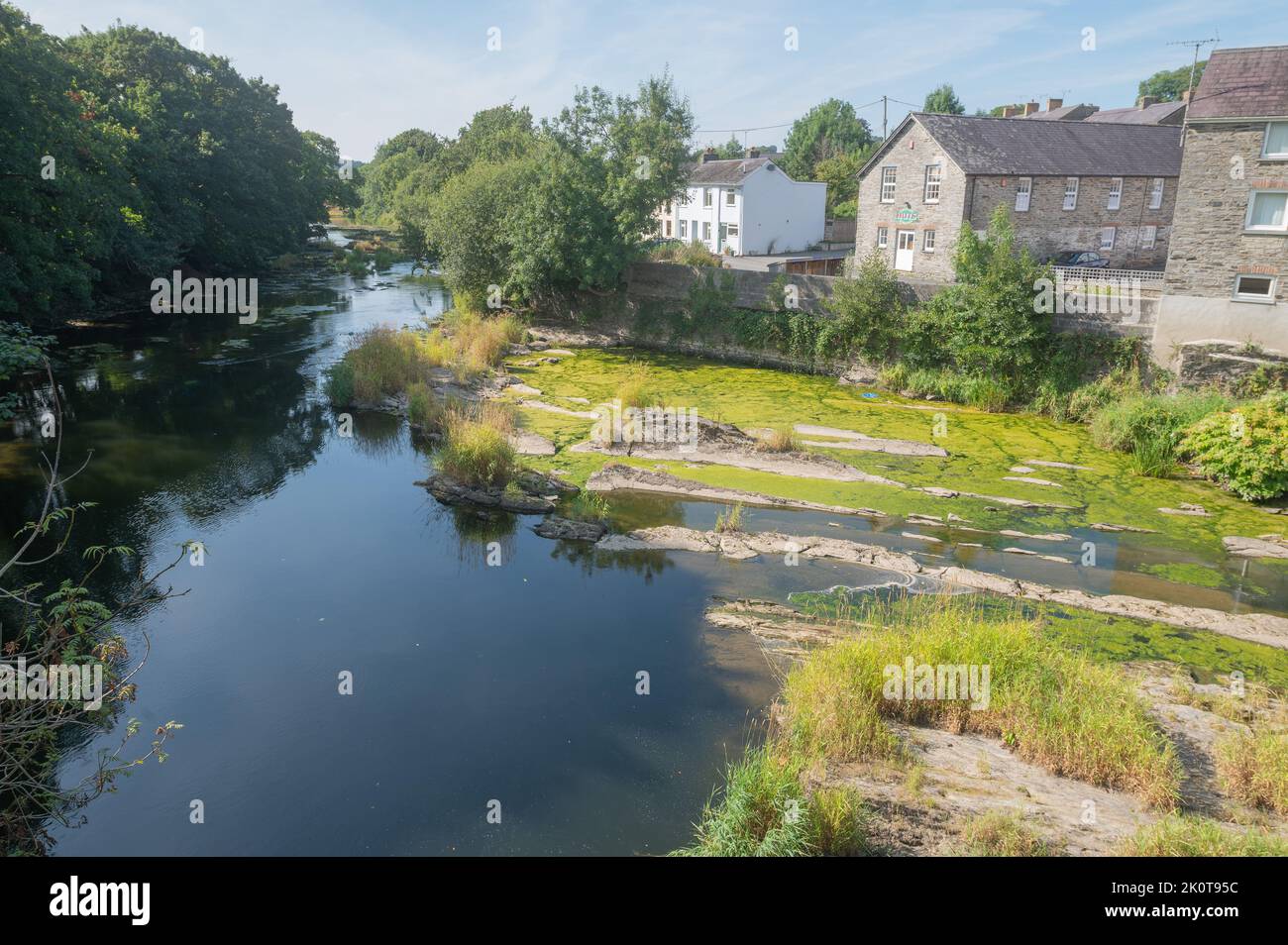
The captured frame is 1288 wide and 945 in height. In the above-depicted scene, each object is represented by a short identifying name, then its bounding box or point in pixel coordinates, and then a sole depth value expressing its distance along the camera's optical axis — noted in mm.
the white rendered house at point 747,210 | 46562
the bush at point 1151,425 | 18250
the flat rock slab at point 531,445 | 19547
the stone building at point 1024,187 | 32062
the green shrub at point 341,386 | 23688
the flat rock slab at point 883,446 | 19750
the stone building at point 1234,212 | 19719
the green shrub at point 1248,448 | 16422
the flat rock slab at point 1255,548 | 14438
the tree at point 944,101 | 76000
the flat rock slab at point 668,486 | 16891
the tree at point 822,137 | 73875
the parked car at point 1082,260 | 33344
